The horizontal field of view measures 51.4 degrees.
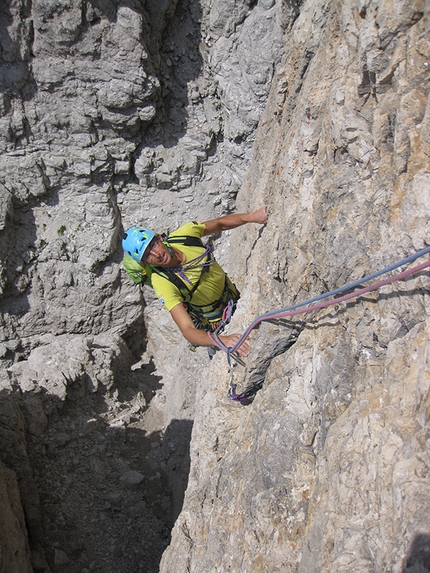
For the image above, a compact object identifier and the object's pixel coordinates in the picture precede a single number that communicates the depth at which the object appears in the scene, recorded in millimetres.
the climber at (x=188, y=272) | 4949
